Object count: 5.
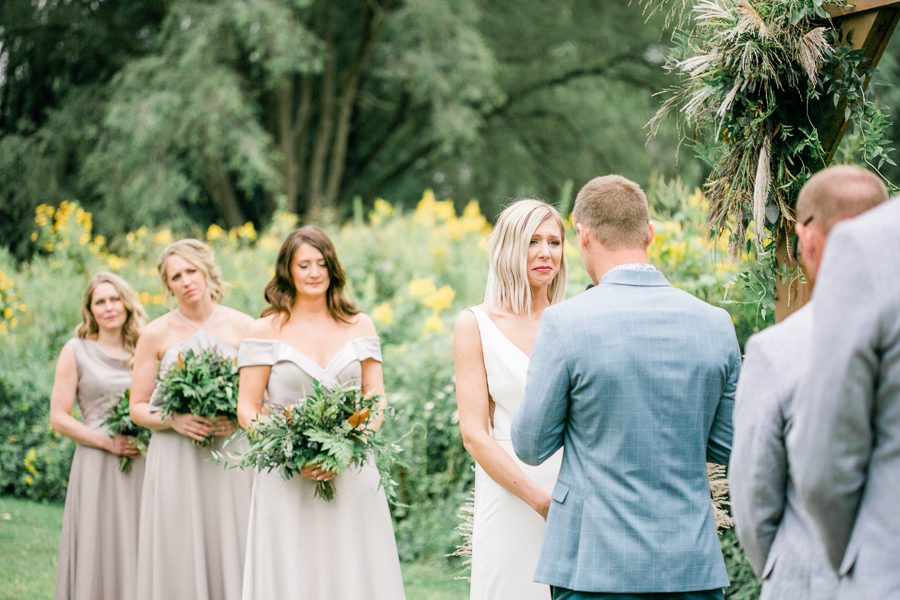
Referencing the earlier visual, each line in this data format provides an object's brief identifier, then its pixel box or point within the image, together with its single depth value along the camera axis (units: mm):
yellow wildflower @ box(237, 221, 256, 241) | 11653
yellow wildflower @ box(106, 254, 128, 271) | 11255
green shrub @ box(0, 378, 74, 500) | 9438
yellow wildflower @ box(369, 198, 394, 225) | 11820
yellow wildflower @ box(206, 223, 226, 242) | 11570
